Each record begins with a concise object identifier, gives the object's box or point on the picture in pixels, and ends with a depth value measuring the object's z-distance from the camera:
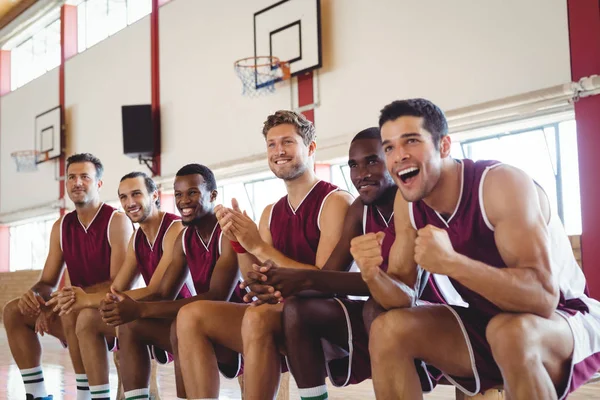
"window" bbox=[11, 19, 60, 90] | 12.26
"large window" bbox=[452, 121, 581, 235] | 5.44
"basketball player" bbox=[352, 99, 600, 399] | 1.72
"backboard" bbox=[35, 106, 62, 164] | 11.38
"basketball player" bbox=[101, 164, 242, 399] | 2.86
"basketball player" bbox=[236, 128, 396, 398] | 2.27
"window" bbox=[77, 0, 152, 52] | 10.20
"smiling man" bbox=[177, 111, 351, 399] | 2.32
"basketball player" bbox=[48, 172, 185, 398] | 3.30
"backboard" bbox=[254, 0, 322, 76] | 6.89
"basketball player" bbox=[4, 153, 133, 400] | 3.77
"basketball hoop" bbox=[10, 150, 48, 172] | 11.96
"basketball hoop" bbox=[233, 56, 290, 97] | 7.17
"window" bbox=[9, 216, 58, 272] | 12.37
